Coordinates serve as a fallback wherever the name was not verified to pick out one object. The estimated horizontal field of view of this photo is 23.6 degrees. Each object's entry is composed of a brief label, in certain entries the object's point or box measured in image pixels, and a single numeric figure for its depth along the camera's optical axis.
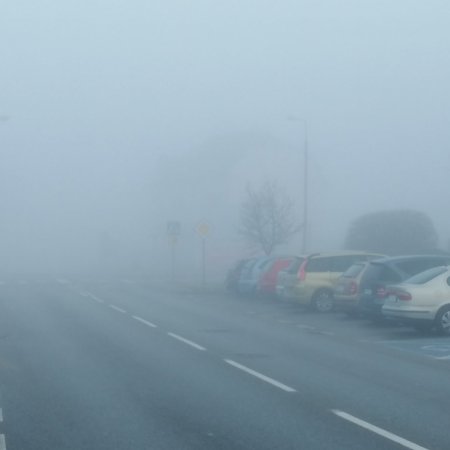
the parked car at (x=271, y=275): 35.59
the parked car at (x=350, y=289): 25.88
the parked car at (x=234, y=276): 40.00
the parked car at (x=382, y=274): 24.61
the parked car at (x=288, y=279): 30.98
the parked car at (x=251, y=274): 37.54
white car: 21.66
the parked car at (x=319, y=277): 30.28
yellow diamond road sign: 45.00
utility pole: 44.47
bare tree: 53.31
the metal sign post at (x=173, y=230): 49.50
